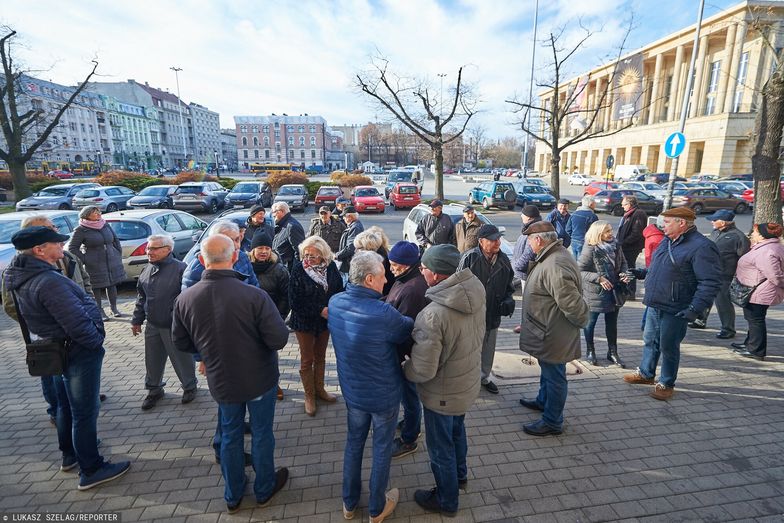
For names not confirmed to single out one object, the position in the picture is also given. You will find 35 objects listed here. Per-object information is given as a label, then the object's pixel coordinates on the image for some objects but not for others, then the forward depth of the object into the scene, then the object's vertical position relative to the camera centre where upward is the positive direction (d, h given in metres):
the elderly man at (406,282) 3.08 -0.80
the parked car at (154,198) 19.80 -1.01
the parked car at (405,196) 23.12 -0.91
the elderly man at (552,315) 3.46 -1.21
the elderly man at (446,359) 2.51 -1.17
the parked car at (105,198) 20.30 -1.05
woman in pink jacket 4.92 -1.16
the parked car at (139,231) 8.09 -1.13
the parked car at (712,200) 21.95 -0.93
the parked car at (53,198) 19.14 -1.07
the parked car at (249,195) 21.61 -0.87
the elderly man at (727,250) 5.76 -0.97
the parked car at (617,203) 21.33 -1.10
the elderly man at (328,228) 7.19 -0.87
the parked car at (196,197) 20.22 -0.98
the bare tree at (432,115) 22.33 +3.77
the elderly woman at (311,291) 3.77 -1.08
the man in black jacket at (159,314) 3.97 -1.38
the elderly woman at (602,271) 4.81 -1.08
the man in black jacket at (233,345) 2.56 -1.11
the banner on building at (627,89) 42.44 +10.53
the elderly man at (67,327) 2.82 -1.09
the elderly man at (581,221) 7.88 -0.78
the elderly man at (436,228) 7.72 -0.93
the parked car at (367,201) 21.53 -1.13
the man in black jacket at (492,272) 4.34 -0.99
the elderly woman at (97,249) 6.15 -1.13
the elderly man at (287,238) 6.03 -0.90
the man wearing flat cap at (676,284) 3.88 -1.02
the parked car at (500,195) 23.17 -0.81
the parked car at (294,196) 22.05 -0.93
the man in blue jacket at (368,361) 2.44 -1.15
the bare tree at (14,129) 20.98 +2.60
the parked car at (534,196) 23.78 -0.90
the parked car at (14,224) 7.51 -1.05
